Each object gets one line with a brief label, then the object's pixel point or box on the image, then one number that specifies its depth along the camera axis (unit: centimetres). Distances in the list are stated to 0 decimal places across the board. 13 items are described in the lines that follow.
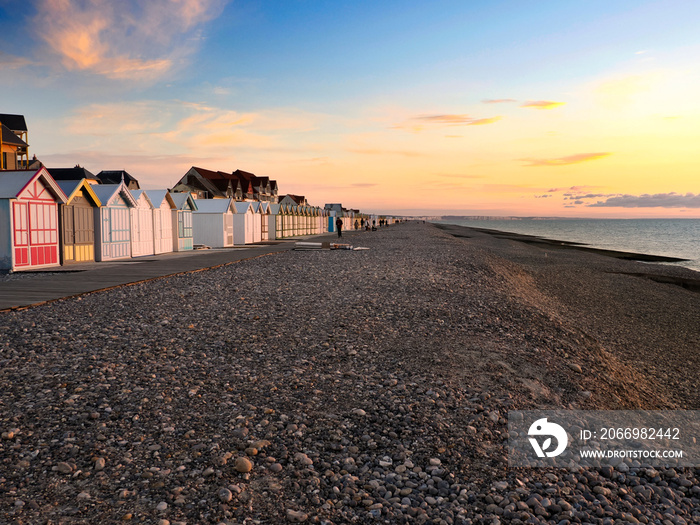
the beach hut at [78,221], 2136
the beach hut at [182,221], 3152
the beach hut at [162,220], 2892
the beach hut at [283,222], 5156
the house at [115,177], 7206
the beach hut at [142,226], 2652
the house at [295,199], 10865
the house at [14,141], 5416
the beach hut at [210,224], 3566
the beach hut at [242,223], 4012
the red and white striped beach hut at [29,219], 1828
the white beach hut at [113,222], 2366
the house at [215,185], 7338
